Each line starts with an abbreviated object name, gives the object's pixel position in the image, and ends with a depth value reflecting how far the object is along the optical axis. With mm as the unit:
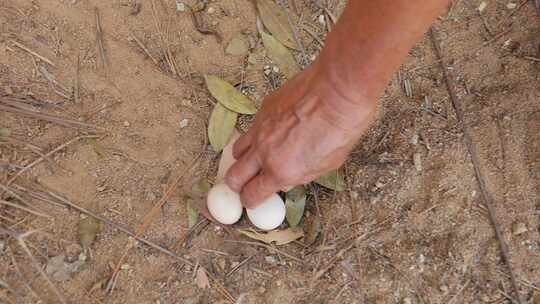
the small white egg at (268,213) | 852
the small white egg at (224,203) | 848
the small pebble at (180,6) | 968
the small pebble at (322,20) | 984
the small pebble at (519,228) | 853
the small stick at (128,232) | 857
